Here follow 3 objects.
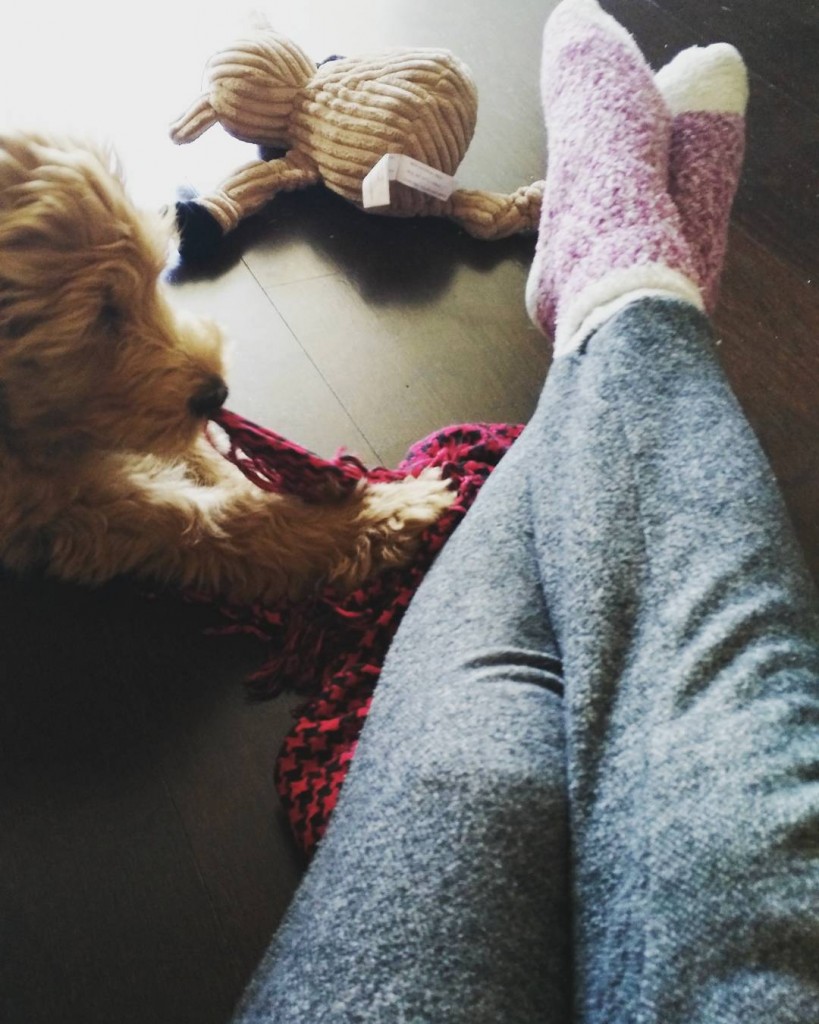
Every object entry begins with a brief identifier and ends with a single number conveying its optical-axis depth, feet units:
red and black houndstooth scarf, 3.06
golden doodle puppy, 2.96
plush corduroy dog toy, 4.76
